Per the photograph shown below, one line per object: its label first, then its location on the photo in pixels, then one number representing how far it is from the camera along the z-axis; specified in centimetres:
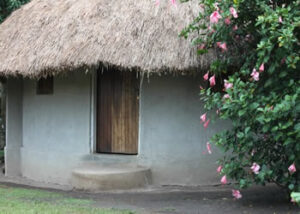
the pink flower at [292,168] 515
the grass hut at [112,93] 764
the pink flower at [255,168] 542
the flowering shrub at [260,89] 500
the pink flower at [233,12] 519
